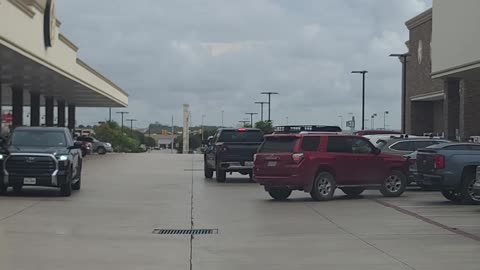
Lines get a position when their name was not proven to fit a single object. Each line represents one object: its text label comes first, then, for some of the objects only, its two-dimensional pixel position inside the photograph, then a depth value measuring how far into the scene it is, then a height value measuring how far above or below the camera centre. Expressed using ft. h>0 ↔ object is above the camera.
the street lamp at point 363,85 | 192.94 +14.85
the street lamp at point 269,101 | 284.78 +15.48
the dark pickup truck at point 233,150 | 87.81 -1.16
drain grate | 45.62 -5.67
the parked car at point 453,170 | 61.52 -2.20
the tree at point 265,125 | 266.16 +5.87
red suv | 64.18 -2.16
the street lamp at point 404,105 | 165.11 +9.32
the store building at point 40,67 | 97.40 +11.94
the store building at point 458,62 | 104.88 +12.14
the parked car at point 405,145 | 77.61 -0.18
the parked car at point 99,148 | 221.25 -2.92
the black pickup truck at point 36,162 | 65.36 -2.16
